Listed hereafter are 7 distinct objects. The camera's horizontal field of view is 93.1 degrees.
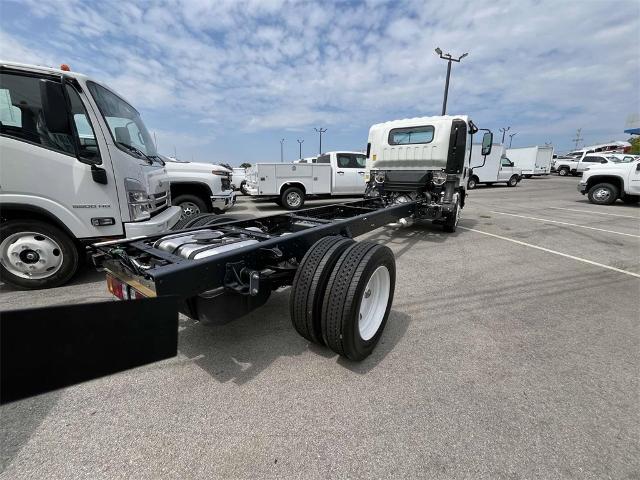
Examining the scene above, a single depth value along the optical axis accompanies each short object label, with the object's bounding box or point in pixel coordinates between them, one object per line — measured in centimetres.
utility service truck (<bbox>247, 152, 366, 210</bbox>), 1054
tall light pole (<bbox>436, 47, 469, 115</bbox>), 1798
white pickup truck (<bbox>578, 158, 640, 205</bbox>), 1160
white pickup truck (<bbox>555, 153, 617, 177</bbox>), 2612
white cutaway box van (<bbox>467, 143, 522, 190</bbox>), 2001
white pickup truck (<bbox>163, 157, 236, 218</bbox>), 729
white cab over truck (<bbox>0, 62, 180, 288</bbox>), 318
